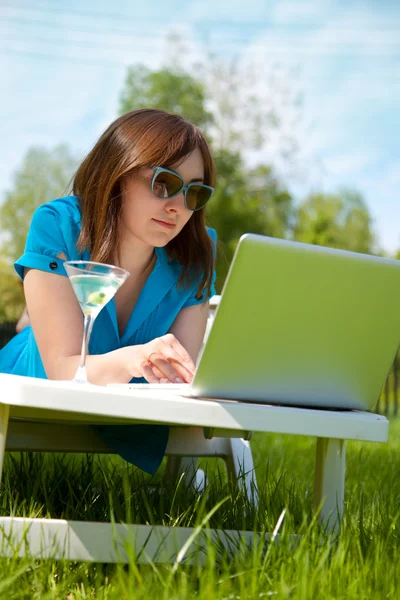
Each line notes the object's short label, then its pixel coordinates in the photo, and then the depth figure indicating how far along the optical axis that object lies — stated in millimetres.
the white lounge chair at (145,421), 1488
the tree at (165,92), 32938
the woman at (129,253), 2428
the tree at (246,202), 30781
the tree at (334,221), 30656
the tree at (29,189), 34562
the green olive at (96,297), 1825
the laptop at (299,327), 1501
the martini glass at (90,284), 1773
